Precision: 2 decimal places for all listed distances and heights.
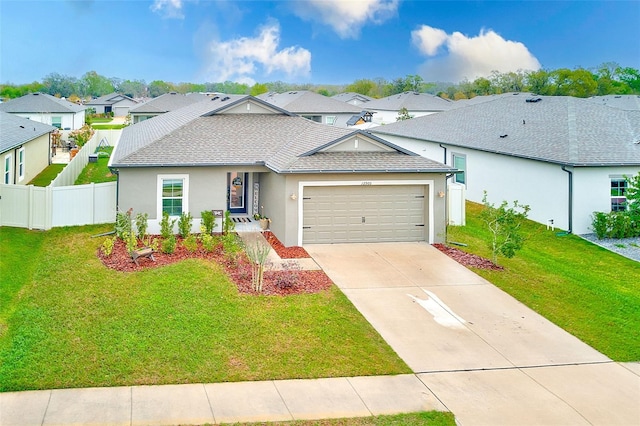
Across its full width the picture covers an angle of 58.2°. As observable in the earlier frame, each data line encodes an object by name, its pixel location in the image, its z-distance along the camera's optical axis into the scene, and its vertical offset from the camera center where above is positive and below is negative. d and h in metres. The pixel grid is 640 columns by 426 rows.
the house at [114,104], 91.81 +18.53
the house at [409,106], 70.62 +14.43
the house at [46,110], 53.47 +10.25
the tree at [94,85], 143.00 +34.31
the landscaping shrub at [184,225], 18.81 -0.24
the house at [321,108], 58.50 +11.37
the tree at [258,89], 130.24 +29.93
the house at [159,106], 55.28 +11.02
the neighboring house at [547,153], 21.42 +2.87
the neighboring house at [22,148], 24.25 +3.38
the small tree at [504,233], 16.31 -0.36
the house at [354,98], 87.75 +18.80
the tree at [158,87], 166.25 +38.79
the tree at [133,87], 169.11 +40.26
